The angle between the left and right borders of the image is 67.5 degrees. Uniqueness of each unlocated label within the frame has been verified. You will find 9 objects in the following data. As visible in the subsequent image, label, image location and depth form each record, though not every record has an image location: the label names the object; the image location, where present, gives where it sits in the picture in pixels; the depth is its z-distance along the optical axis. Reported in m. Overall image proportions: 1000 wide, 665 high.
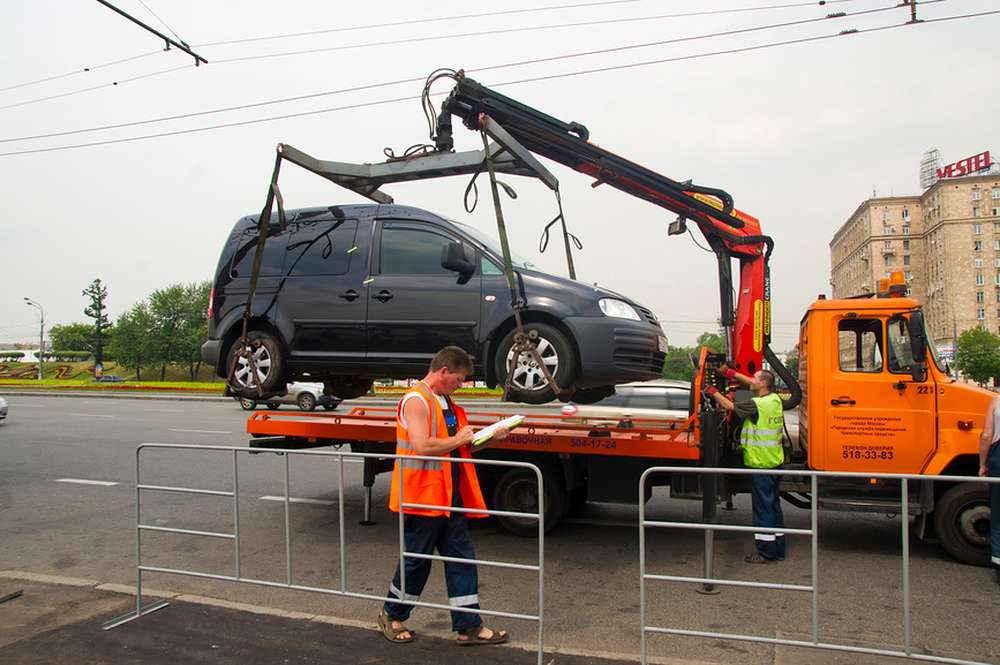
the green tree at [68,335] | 111.97
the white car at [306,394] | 19.25
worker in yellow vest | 6.58
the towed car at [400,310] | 6.28
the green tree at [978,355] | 65.69
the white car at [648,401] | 10.50
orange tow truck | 6.65
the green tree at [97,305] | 74.19
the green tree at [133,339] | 67.00
